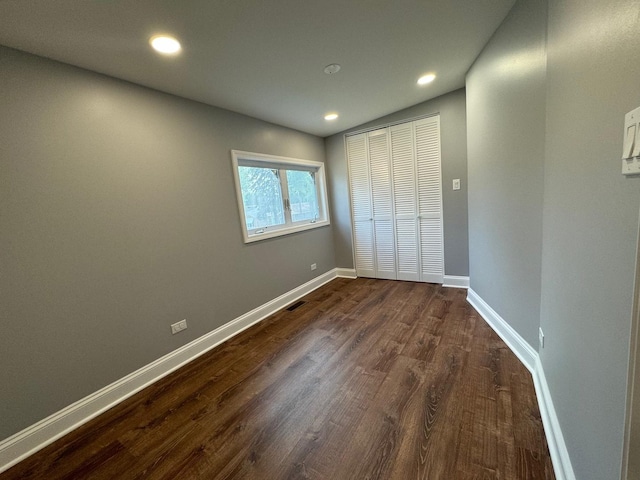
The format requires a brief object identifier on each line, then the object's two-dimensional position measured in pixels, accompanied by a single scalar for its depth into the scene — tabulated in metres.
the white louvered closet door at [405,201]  3.43
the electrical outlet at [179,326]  2.14
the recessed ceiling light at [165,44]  1.48
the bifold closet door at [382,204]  3.63
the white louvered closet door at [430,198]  3.24
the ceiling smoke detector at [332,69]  2.01
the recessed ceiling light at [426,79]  2.45
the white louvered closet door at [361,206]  3.82
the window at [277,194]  2.86
